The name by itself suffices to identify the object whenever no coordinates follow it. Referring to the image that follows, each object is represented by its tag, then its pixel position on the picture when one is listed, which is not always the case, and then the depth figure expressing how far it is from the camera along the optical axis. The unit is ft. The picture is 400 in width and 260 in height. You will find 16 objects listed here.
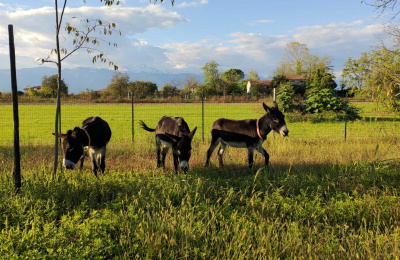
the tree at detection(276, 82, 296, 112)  69.56
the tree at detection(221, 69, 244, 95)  259.86
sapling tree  18.97
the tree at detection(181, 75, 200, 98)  293.84
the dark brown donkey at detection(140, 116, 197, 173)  20.11
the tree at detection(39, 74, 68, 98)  195.74
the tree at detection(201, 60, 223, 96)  256.73
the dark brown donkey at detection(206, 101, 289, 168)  23.91
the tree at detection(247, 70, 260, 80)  312.11
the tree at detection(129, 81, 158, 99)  233.55
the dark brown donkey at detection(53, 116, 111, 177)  19.19
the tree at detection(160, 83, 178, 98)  268.21
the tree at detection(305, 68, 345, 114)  69.77
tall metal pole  16.39
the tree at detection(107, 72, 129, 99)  226.52
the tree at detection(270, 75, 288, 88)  169.78
